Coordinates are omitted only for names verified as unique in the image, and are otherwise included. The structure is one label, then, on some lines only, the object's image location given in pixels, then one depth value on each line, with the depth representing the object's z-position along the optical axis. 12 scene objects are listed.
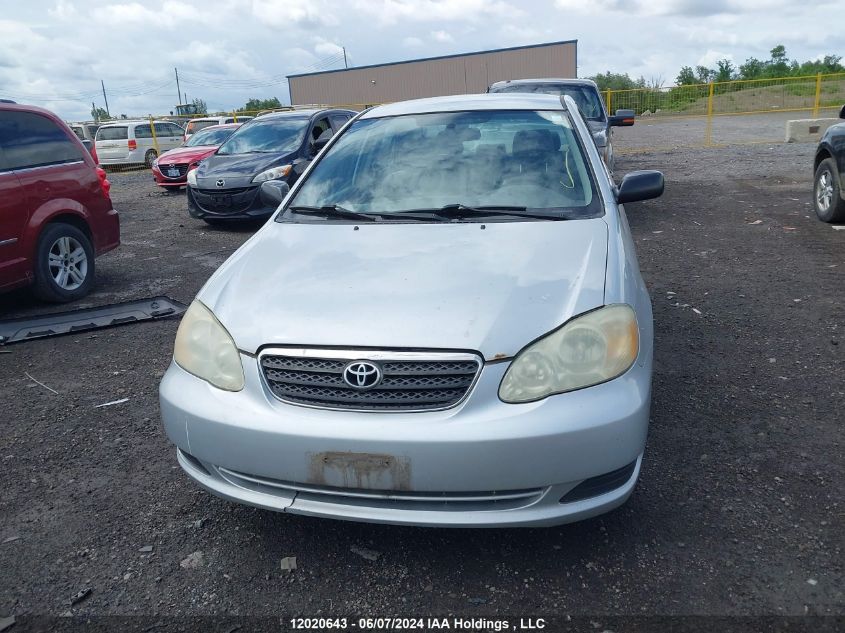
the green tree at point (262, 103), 73.01
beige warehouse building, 49.19
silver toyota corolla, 2.28
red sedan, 15.53
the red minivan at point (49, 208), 5.95
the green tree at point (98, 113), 79.56
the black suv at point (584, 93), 10.35
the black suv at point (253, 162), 9.99
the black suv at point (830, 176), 7.75
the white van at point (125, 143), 22.91
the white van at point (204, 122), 26.03
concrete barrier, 18.92
